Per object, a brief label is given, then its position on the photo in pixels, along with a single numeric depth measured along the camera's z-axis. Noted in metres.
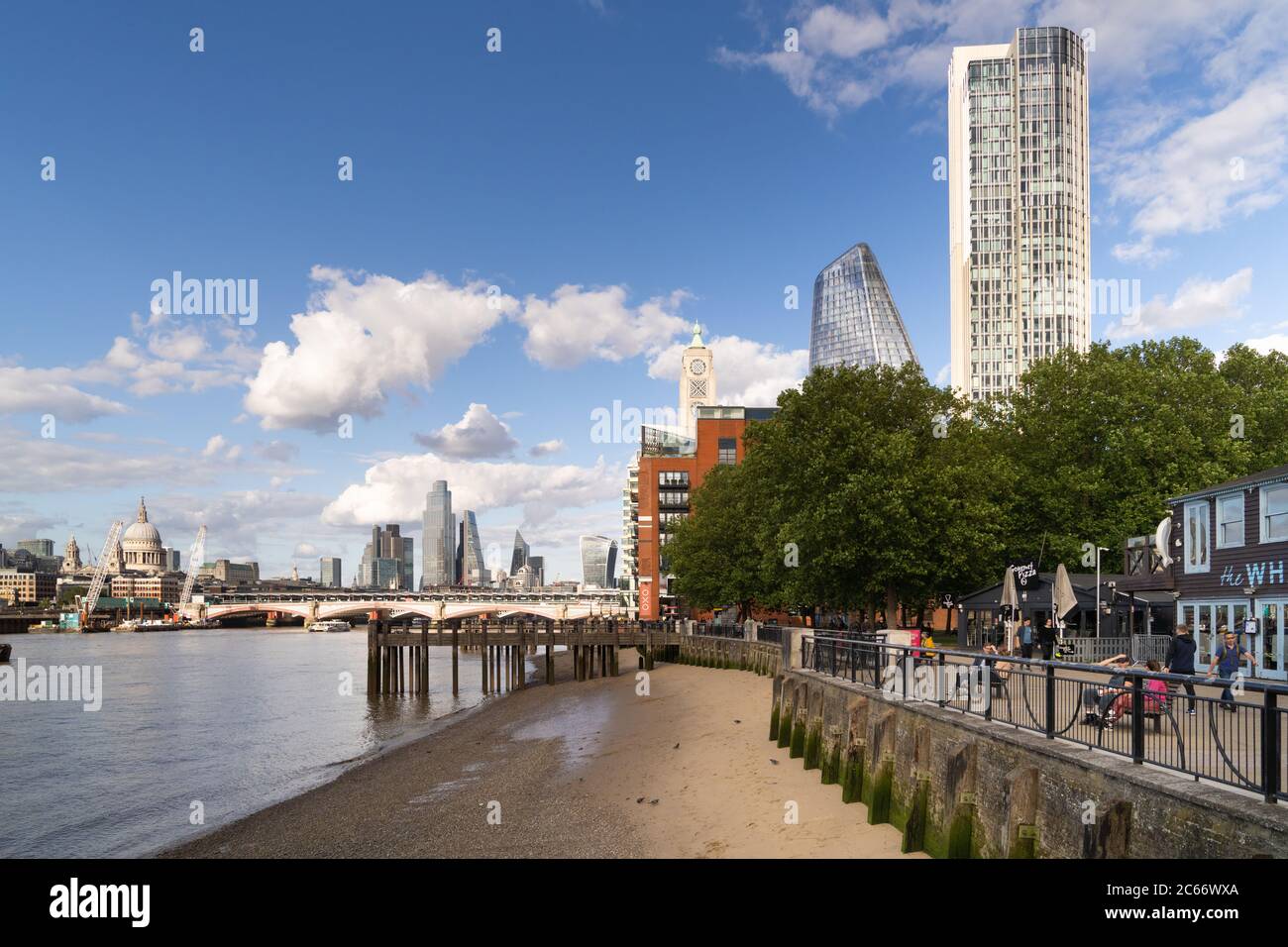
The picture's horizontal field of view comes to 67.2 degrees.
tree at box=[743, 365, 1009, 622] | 43.41
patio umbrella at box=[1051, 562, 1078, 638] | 28.16
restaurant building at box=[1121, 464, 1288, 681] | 26.92
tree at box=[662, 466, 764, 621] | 68.38
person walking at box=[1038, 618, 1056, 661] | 35.88
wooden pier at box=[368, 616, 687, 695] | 59.97
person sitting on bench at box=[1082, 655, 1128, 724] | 11.66
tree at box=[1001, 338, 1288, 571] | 46.78
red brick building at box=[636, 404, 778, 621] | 121.25
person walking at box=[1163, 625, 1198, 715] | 18.45
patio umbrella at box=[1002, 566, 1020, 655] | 31.20
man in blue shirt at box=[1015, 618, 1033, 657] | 28.14
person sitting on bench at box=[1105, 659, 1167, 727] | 10.23
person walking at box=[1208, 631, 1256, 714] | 19.55
